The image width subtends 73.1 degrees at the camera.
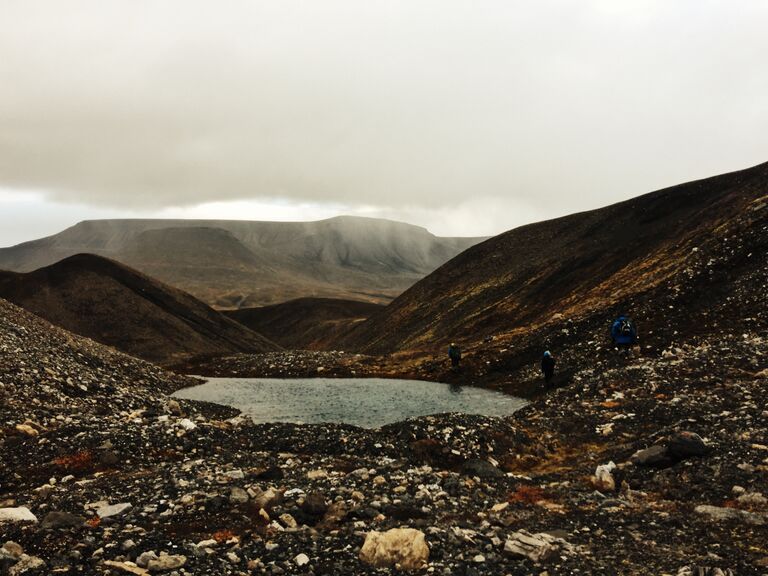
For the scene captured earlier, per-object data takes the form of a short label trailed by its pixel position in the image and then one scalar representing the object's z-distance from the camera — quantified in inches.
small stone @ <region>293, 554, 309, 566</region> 421.4
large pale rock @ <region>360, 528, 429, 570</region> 420.5
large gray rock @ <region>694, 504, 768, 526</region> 466.6
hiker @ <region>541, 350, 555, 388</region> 1467.8
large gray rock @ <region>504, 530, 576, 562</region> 420.5
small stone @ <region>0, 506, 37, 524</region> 499.8
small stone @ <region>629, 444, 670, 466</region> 641.0
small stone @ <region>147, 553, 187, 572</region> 405.7
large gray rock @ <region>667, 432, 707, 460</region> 631.8
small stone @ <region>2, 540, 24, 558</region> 421.4
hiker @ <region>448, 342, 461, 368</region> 1970.6
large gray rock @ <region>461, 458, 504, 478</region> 699.3
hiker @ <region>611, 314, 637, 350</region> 1471.5
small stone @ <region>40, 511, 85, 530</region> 480.1
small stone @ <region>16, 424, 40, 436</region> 893.8
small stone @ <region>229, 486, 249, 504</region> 568.4
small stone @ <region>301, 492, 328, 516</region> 530.3
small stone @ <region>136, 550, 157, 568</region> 414.3
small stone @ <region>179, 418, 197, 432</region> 922.1
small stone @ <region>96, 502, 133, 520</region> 522.3
